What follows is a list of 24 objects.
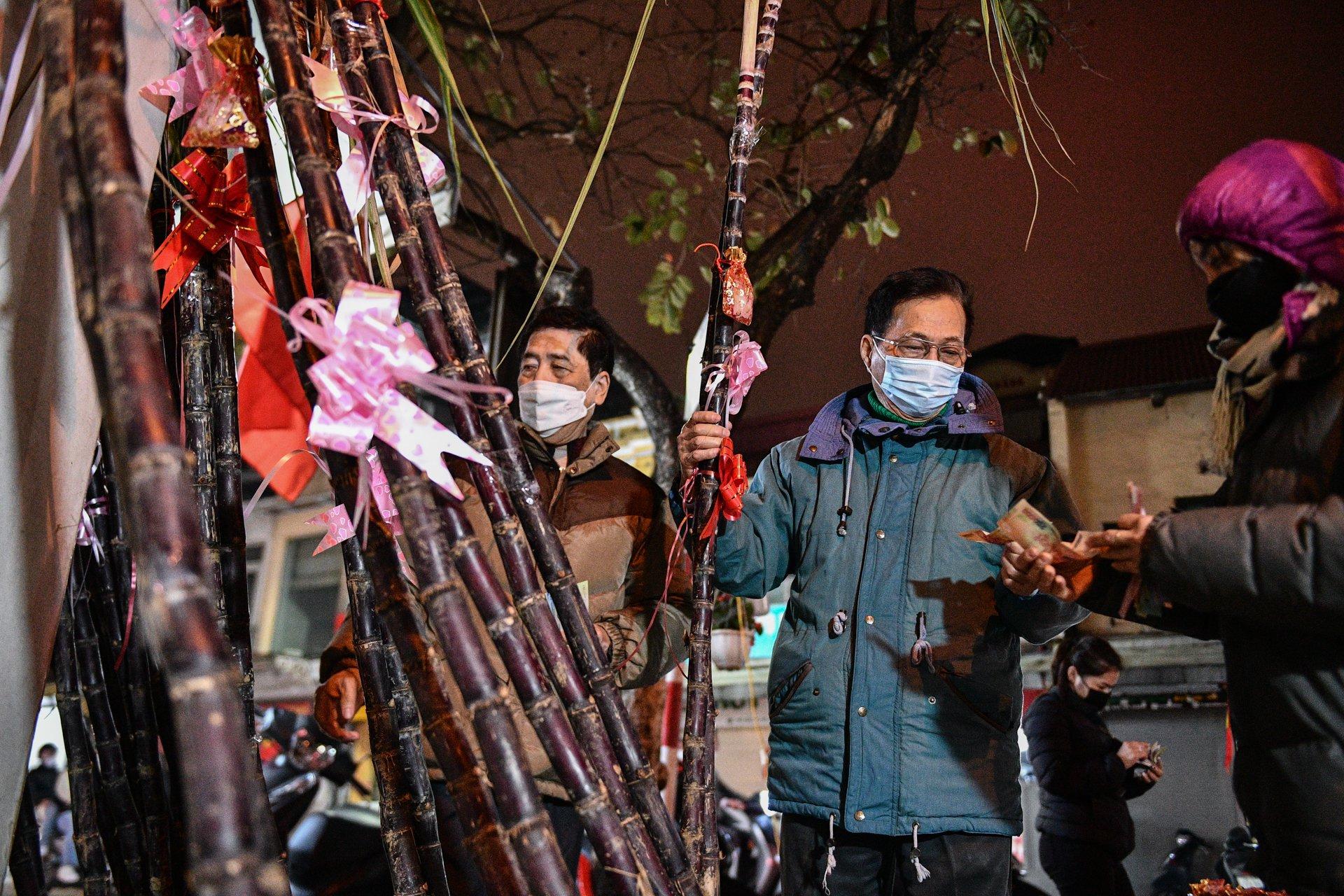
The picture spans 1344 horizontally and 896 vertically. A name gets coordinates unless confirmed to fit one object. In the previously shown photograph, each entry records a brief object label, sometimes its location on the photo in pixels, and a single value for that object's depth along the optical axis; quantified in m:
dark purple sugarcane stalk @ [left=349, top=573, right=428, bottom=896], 1.53
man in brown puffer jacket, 2.45
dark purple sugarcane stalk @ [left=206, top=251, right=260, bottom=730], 1.55
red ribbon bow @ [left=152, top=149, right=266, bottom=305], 1.63
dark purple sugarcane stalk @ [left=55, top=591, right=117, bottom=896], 1.71
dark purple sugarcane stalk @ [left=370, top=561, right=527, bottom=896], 1.13
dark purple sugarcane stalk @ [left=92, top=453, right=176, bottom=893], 1.60
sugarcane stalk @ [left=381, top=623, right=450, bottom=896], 1.56
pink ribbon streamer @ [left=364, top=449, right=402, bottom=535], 1.32
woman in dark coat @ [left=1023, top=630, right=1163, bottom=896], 4.62
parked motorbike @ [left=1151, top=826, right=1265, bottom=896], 6.13
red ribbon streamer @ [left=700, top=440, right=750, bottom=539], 2.11
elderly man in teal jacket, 2.17
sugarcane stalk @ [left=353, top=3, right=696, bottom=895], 1.39
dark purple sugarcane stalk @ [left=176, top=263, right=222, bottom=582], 1.55
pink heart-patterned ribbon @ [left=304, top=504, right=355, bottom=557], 1.63
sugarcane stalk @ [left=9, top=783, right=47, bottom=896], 1.73
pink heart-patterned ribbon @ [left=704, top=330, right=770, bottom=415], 2.10
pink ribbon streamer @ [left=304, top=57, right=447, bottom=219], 1.46
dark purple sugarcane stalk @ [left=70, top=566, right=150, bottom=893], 1.62
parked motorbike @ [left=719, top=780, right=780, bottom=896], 7.39
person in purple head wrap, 1.29
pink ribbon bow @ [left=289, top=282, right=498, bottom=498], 1.15
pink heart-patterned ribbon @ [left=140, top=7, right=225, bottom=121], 1.52
